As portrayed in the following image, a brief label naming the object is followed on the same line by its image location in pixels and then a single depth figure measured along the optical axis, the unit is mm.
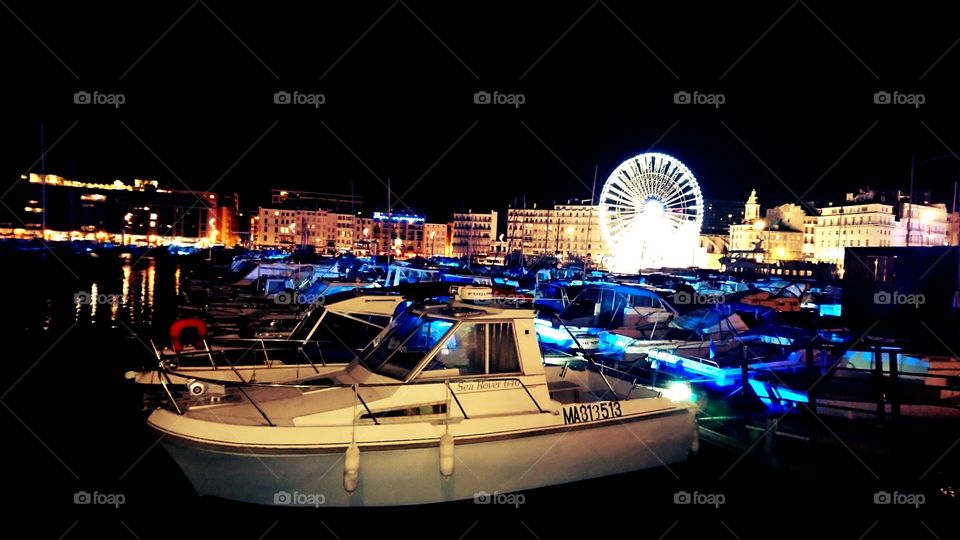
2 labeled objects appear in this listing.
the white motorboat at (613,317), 18922
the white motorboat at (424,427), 7051
